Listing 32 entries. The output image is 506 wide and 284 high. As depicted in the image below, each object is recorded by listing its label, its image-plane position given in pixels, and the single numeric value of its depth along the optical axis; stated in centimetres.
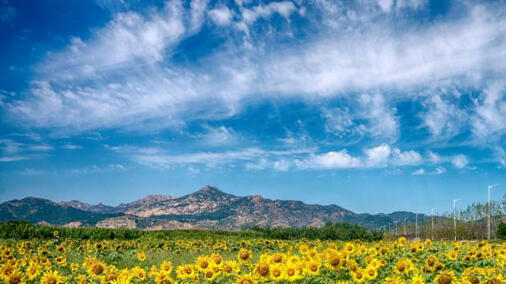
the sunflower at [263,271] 544
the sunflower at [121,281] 539
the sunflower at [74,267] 896
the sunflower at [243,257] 629
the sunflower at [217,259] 633
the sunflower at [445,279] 501
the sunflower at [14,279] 640
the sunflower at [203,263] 628
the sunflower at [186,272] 629
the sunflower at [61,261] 942
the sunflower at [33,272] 689
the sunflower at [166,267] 688
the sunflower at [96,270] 620
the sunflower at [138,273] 682
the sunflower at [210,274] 582
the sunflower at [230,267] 588
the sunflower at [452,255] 906
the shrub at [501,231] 5188
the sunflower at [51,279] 626
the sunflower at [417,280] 594
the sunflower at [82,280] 527
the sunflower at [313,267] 601
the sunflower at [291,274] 550
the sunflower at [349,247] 891
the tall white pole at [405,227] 9310
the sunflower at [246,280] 500
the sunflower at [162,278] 550
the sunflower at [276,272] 548
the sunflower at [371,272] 668
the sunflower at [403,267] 673
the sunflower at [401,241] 1098
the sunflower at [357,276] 639
